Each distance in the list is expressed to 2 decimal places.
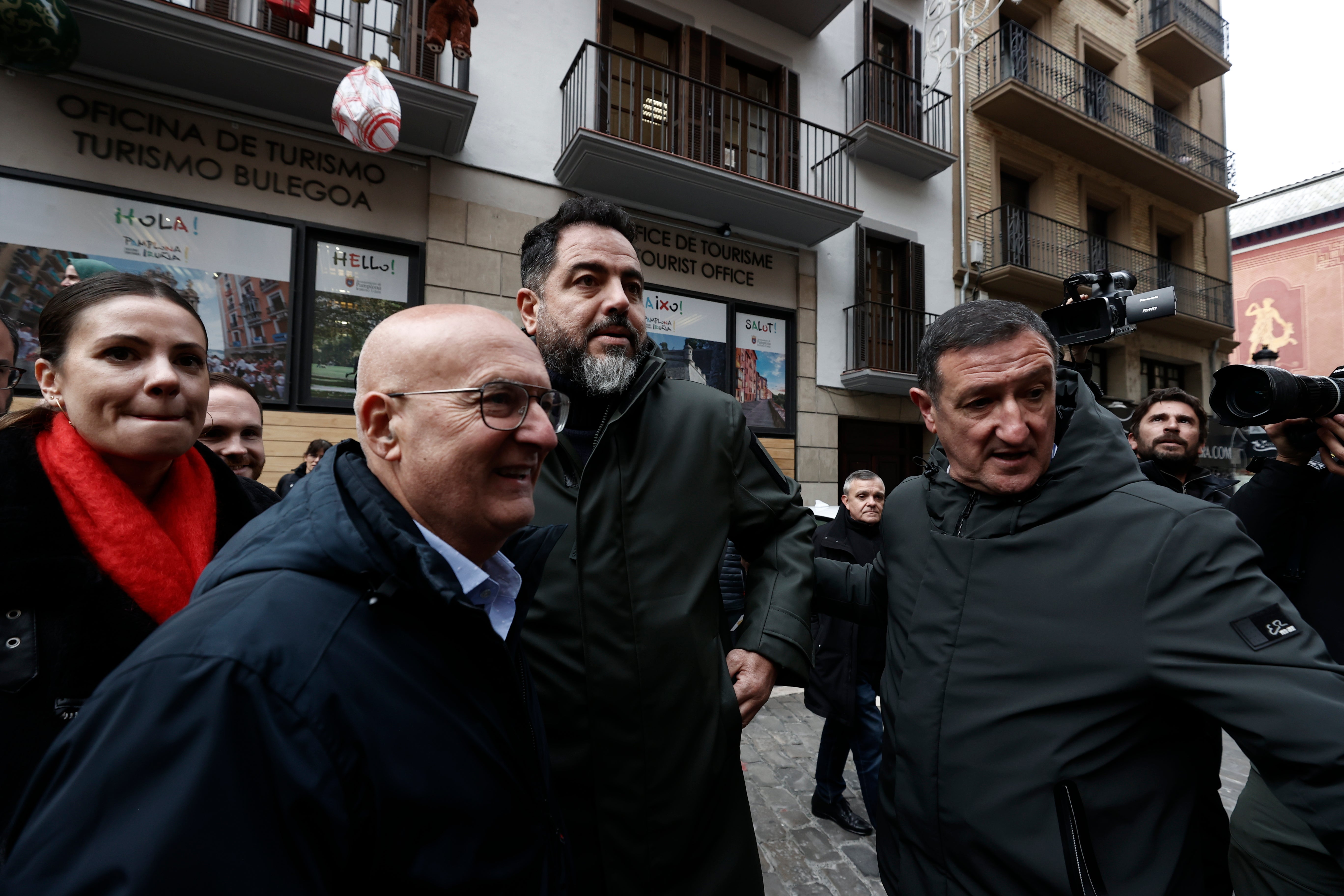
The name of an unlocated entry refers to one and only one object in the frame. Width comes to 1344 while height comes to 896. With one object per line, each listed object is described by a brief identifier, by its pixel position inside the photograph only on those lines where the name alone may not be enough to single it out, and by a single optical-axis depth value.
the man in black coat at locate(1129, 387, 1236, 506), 3.71
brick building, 11.23
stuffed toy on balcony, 6.26
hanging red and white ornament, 5.18
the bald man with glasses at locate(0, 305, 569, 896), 0.71
